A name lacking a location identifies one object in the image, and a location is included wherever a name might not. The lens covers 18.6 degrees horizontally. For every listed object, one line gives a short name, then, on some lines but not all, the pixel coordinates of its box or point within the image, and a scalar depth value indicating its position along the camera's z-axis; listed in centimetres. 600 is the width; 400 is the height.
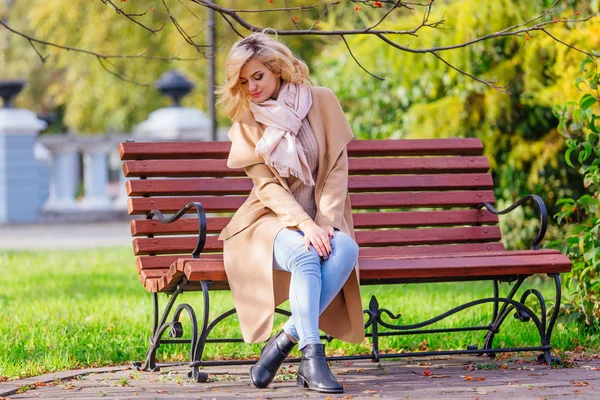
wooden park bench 768
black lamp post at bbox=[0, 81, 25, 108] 3155
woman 716
